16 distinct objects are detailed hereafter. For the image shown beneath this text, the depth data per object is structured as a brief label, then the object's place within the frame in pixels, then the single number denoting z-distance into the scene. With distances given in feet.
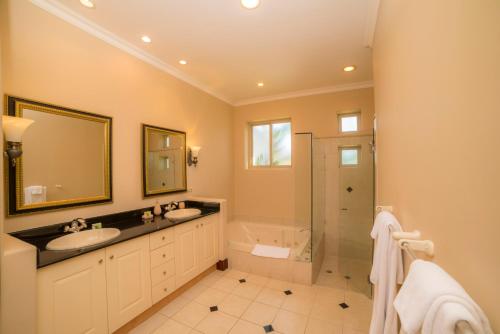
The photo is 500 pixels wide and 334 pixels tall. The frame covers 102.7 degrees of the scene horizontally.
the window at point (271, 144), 12.91
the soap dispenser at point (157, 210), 8.17
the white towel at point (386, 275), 3.00
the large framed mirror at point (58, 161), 5.10
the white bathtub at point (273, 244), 8.63
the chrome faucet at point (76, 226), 5.72
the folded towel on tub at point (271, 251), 9.01
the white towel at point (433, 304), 1.24
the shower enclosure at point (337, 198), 10.21
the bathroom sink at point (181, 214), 7.96
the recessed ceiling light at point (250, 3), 5.59
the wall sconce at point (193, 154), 10.25
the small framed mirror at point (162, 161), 8.20
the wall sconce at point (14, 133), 4.58
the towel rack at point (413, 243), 2.23
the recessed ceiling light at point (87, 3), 5.57
